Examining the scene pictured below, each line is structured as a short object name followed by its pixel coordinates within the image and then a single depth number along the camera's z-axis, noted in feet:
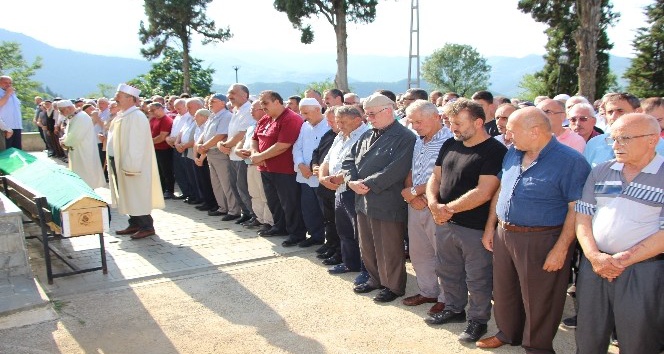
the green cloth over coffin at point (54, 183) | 18.34
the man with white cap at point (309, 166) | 21.80
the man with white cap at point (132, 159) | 23.26
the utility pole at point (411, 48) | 82.07
